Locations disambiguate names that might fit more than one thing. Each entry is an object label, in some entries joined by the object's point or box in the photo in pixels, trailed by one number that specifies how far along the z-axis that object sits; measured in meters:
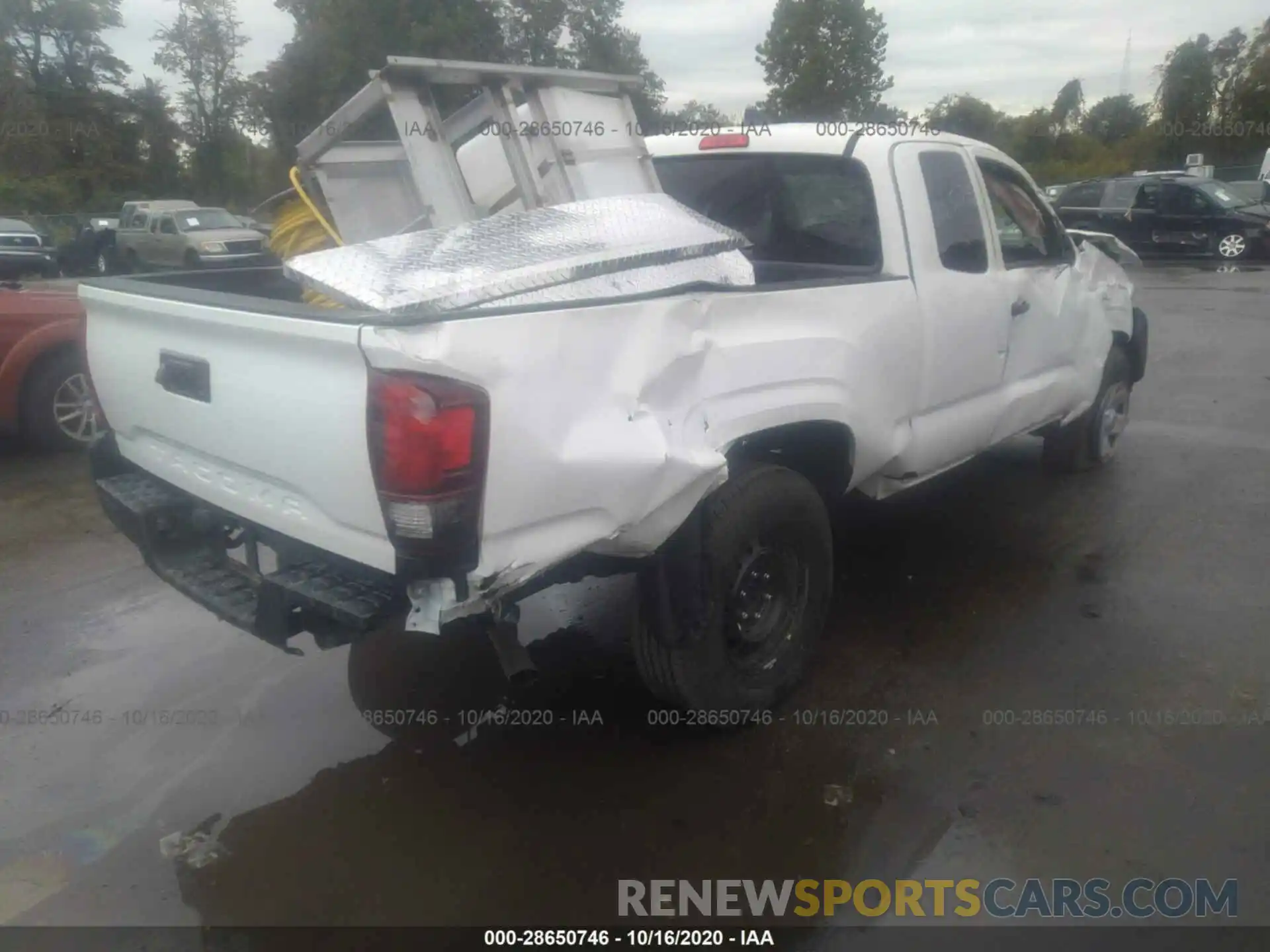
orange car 6.58
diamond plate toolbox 2.73
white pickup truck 2.53
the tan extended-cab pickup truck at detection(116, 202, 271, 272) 21.11
